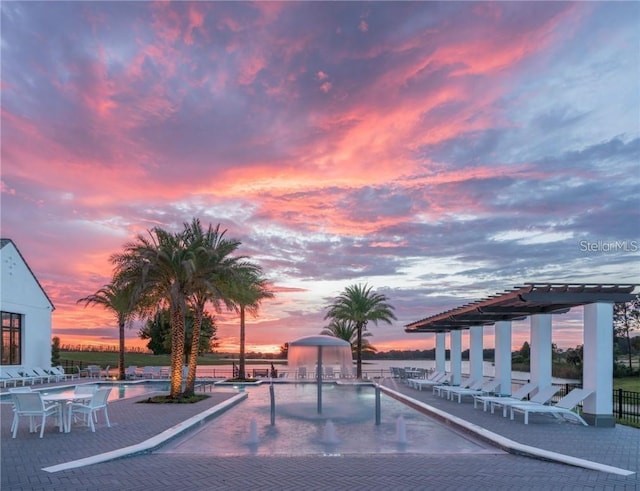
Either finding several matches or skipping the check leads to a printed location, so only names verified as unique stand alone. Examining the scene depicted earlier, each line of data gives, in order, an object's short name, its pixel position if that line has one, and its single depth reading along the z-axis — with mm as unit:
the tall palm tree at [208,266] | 20203
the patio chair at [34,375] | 30172
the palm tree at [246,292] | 22047
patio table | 12664
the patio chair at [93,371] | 34669
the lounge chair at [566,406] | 14570
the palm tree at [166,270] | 19734
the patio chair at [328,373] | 34094
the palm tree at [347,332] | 40688
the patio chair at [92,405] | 12805
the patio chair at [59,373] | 32853
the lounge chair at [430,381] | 26255
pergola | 14555
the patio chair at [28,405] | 12086
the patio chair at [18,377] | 28197
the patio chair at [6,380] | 26734
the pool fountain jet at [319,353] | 17672
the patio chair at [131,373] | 34906
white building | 31797
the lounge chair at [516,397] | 16928
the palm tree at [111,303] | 34531
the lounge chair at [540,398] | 15951
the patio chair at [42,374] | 31359
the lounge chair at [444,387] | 22875
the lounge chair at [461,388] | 20559
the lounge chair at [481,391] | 19734
